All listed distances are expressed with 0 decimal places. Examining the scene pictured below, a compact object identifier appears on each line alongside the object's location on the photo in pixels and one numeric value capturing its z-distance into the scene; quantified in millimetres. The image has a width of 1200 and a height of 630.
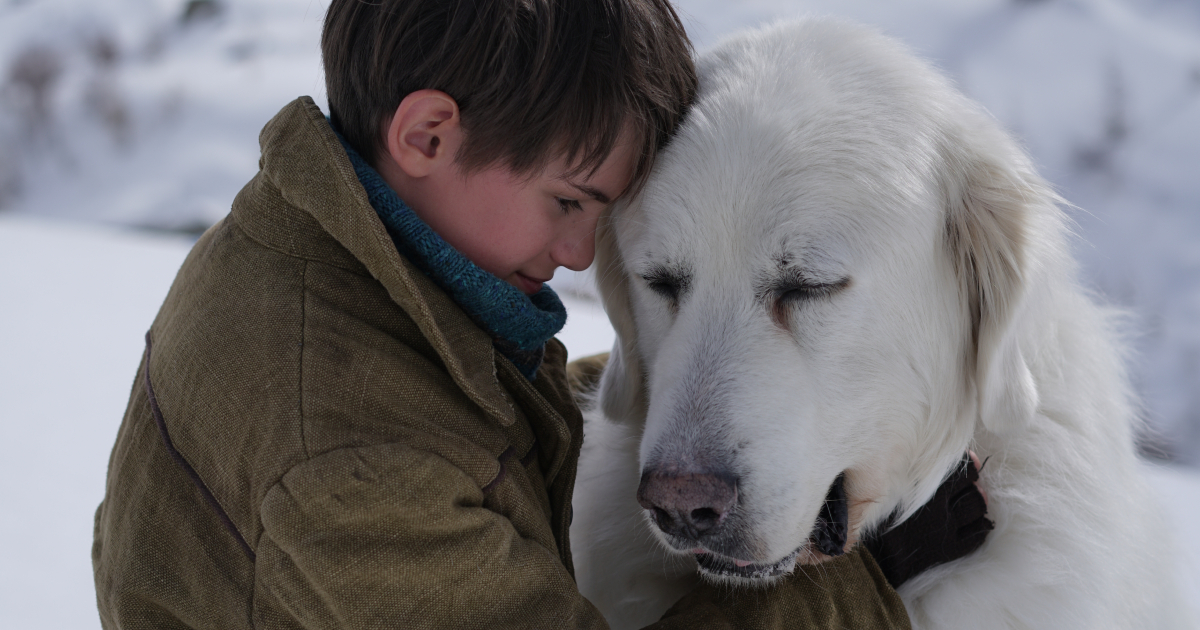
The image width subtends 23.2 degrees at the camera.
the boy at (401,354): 1618
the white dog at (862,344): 1711
